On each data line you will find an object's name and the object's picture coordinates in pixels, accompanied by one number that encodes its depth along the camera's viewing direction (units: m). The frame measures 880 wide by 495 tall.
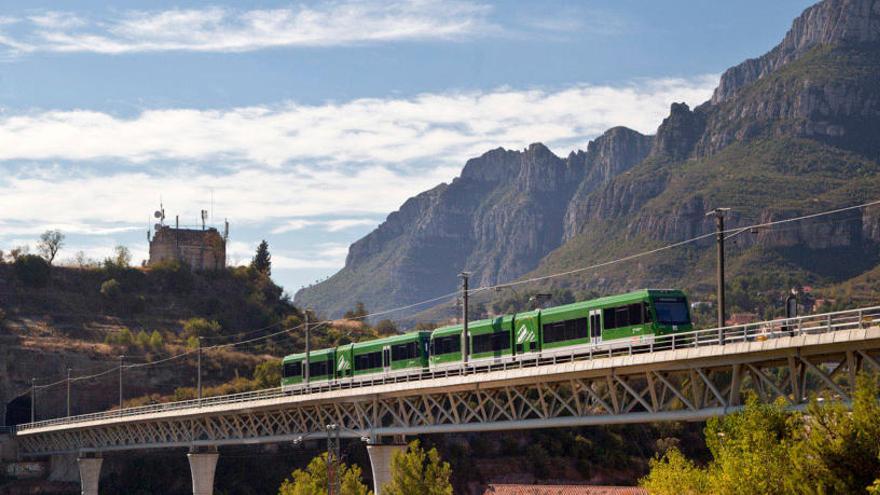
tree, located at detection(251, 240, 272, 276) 194.62
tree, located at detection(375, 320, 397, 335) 183.62
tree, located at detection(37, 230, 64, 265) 183.12
